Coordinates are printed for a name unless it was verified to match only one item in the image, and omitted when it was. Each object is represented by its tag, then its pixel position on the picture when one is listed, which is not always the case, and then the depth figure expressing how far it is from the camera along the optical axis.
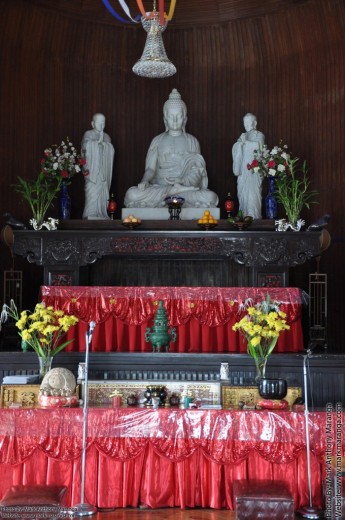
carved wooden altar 6.78
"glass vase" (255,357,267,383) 5.32
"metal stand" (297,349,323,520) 4.27
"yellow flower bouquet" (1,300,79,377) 5.40
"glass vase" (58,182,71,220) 7.70
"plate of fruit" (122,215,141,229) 7.00
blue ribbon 5.81
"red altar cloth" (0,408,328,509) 4.46
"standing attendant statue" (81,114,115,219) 7.87
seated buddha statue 7.58
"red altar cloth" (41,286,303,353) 6.35
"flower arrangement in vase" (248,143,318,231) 7.05
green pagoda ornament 5.95
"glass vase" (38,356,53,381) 5.56
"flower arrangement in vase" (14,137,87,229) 7.15
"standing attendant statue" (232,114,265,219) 7.77
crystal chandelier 5.94
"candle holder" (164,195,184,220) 7.33
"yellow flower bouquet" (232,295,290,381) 5.15
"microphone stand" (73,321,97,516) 4.31
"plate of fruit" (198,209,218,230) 6.96
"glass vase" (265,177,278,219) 7.63
